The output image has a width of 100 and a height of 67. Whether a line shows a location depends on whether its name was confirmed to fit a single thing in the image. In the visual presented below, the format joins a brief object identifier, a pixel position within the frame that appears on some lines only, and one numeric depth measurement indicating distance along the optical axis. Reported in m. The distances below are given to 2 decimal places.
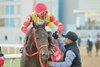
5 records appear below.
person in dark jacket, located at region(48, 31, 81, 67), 8.61
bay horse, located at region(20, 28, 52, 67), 8.07
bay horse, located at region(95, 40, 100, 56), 42.57
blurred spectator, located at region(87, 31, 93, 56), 42.23
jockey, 8.88
